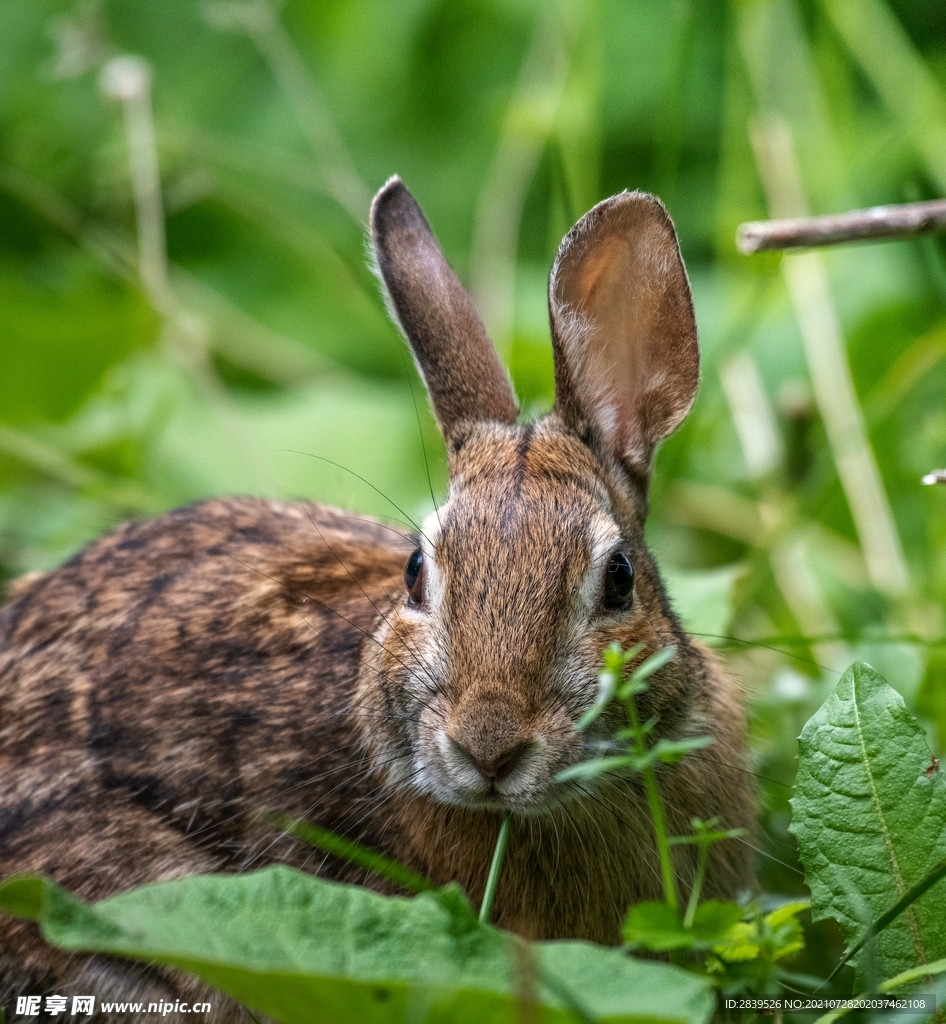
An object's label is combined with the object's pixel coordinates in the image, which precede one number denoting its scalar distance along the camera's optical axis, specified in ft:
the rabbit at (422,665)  19.97
